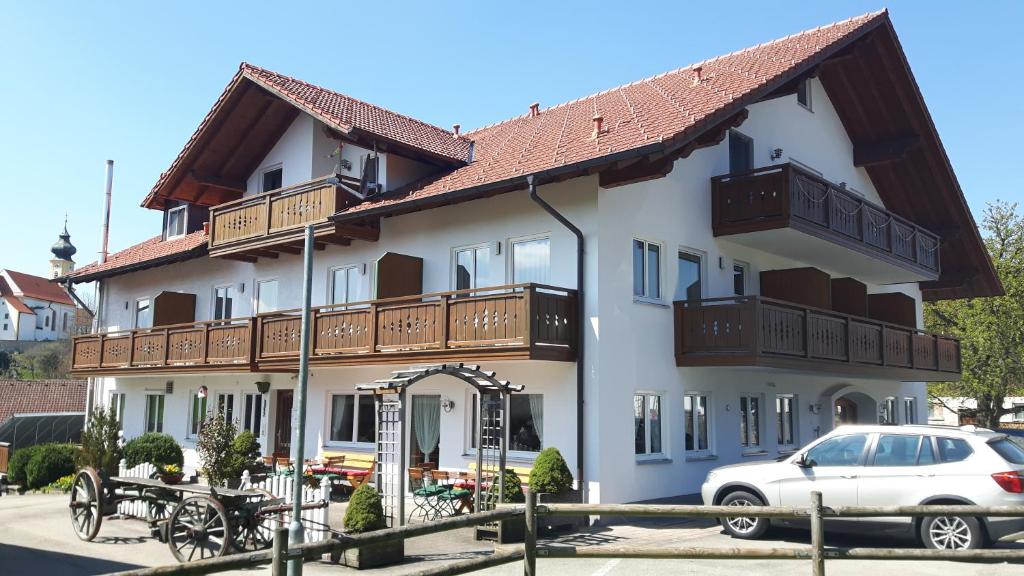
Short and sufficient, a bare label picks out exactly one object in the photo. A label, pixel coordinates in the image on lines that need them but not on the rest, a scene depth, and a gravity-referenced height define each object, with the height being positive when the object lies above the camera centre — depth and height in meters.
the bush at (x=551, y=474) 14.47 -1.15
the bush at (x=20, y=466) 23.08 -1.74
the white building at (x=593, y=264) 15.93 +3.30
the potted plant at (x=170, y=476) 14.06 -1.22
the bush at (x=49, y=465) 22.73 -1.70
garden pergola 13.22 -0.23
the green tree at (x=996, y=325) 42.38 +4.28
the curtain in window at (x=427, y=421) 18.05 -0.35
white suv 10.73 -0.91
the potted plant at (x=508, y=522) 12.10 -1.64
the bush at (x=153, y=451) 20.92 -1.19
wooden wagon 11.71 -1.59
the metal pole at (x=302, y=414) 9.39 -0.12
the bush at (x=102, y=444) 17.58 -0.87
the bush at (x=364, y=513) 11.87 -1.50
